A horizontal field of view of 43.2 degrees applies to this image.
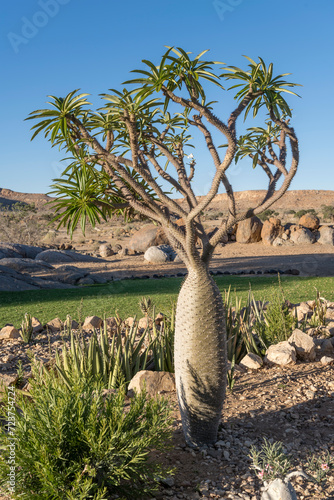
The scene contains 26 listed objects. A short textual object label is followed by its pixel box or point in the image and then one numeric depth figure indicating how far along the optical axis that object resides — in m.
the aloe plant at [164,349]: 4.28
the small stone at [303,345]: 4.93
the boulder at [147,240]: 24.02
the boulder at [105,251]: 24.30
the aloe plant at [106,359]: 3.78
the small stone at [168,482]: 2.56
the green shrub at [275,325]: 5.26
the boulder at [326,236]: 23.80
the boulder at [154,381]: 3.88
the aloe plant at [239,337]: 4.85
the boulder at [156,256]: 20.75
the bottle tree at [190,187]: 3.02
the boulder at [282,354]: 4.77
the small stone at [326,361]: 4.88
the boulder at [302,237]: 24.05
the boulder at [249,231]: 24.28
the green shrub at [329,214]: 36.17
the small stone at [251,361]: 4.78
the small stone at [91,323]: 7.06
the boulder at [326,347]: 5.32
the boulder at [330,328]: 5.85
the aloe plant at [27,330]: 6.30
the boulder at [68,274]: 16.19
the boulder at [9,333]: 6.64
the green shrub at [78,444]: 2.07
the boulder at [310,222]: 25.39
